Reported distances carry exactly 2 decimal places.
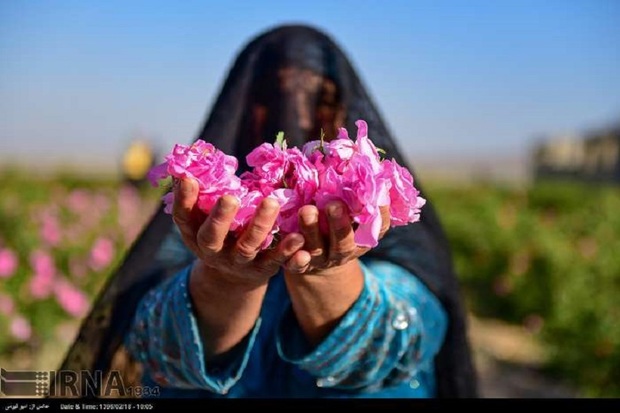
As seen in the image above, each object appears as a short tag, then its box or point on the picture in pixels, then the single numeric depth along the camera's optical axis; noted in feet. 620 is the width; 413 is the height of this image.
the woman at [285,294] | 2.90
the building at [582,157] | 54.24
